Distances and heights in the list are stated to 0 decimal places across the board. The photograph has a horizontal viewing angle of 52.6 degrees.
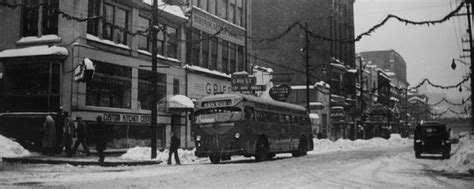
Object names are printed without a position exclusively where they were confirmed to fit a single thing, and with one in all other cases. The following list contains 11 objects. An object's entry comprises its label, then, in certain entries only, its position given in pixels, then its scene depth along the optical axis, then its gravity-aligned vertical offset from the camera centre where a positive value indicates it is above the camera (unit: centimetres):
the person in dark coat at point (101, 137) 1856 -42
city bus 2070 -1
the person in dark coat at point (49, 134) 2161 -34
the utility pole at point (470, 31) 2882 +608
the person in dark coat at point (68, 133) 2130 -29
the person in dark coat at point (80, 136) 2045 -41
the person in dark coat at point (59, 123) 2308 +17
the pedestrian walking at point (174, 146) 2034 -84
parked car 2506 -67
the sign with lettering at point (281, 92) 4000 +291
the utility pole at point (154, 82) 2187 +204
